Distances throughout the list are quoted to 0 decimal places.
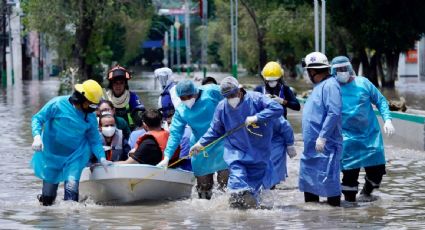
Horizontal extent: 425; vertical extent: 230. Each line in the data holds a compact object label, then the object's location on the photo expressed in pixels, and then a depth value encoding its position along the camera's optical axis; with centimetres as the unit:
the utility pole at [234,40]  6831
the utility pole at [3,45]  7506
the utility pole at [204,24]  8926
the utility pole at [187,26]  11662
